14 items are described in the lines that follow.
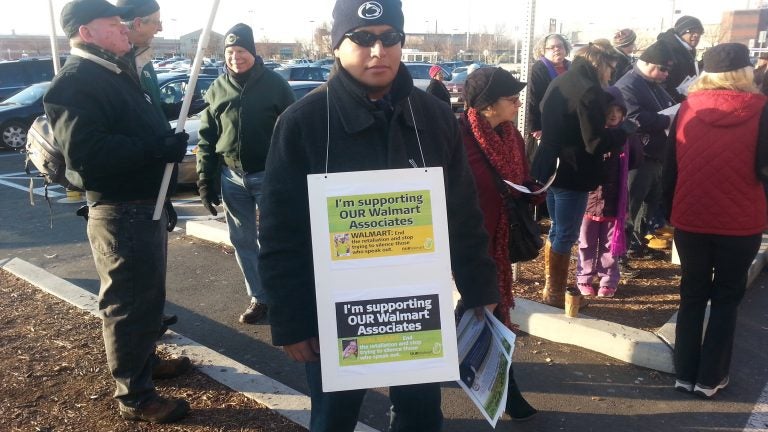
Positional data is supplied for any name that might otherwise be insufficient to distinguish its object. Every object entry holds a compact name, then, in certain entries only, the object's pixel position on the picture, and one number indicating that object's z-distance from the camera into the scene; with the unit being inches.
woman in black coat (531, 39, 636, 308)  166.2
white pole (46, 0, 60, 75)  194.4
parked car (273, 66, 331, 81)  840.9
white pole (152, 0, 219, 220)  113.6
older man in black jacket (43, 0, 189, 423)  113.3
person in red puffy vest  133.0
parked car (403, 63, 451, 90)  898.7
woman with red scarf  123.8
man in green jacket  172.1
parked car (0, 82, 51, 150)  582.9
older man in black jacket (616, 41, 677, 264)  207.5
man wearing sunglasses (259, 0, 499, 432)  83.1
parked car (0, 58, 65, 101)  748.6
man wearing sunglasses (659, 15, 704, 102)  254.5
